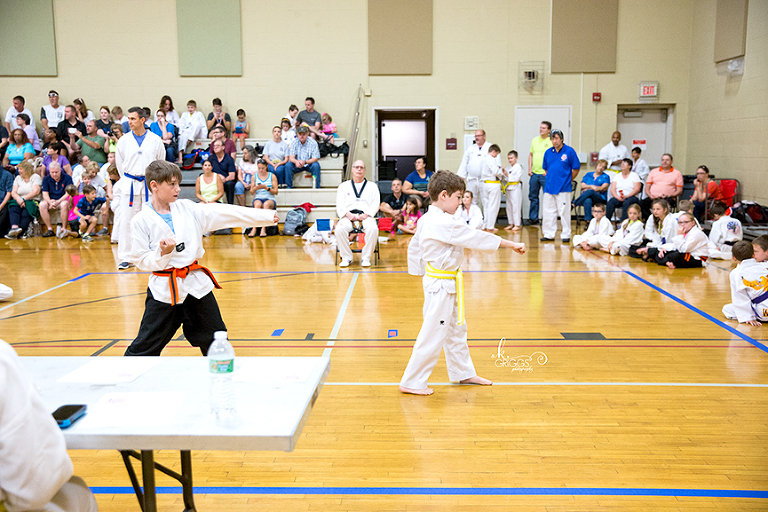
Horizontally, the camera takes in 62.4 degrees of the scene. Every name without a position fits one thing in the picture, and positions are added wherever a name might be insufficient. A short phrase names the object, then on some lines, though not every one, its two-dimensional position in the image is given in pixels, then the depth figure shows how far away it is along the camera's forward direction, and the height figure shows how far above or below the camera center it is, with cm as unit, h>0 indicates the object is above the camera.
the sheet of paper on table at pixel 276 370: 257 -85
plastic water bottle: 229 -79
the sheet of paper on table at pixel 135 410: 217 -87
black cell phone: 214 -84
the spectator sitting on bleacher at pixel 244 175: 1356 -18
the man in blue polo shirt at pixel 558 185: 1168 -37
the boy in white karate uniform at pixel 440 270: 420 -71
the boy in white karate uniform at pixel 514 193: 1393 -61
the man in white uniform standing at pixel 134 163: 816 +5
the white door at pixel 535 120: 1530 +107
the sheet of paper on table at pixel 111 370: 262 -87
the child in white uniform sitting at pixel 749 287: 600 -117
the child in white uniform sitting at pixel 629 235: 1012 -112
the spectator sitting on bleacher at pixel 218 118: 1470 +112
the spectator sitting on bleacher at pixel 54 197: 1288 -60
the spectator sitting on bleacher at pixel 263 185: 1325 -39
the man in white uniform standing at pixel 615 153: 1442 +26
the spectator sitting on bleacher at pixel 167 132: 1387 +76
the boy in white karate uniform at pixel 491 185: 1340 -43
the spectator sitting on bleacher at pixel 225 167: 1360 -1
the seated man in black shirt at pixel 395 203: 1305 -78
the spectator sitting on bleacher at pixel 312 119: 1473 +110
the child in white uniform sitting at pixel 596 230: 1080 -112
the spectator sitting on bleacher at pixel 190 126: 1468 +95
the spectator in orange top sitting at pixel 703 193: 1192 -55
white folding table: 207 -87
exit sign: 1508 +175
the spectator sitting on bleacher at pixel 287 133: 1433 +75
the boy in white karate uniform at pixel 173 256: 390 -54
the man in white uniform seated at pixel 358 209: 943 -66
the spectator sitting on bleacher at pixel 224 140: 1366 +59
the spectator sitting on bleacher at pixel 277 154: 1405 +27
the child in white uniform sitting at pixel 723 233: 991 -109
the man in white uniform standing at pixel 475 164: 1354 +3
